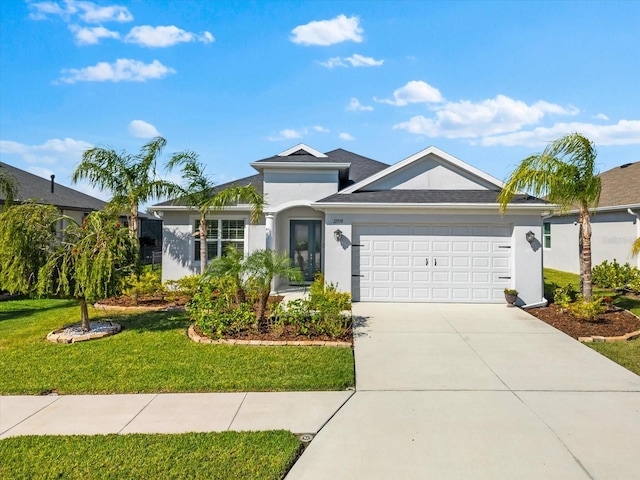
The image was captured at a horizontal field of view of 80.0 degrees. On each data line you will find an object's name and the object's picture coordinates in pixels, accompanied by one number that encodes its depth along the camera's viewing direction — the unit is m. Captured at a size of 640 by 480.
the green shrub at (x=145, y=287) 11.50
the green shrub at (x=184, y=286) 12.08
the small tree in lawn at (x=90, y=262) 7.56
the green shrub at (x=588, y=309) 8.92
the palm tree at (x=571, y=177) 9.68
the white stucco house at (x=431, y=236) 11.17
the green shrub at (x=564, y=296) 10.25
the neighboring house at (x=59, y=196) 18.36
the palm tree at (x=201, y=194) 12.82
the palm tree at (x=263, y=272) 8.31
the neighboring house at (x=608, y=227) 15.05
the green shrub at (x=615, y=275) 13.58
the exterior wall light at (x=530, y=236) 11.05
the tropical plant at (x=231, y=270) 8.35
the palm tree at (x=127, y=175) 13.47
